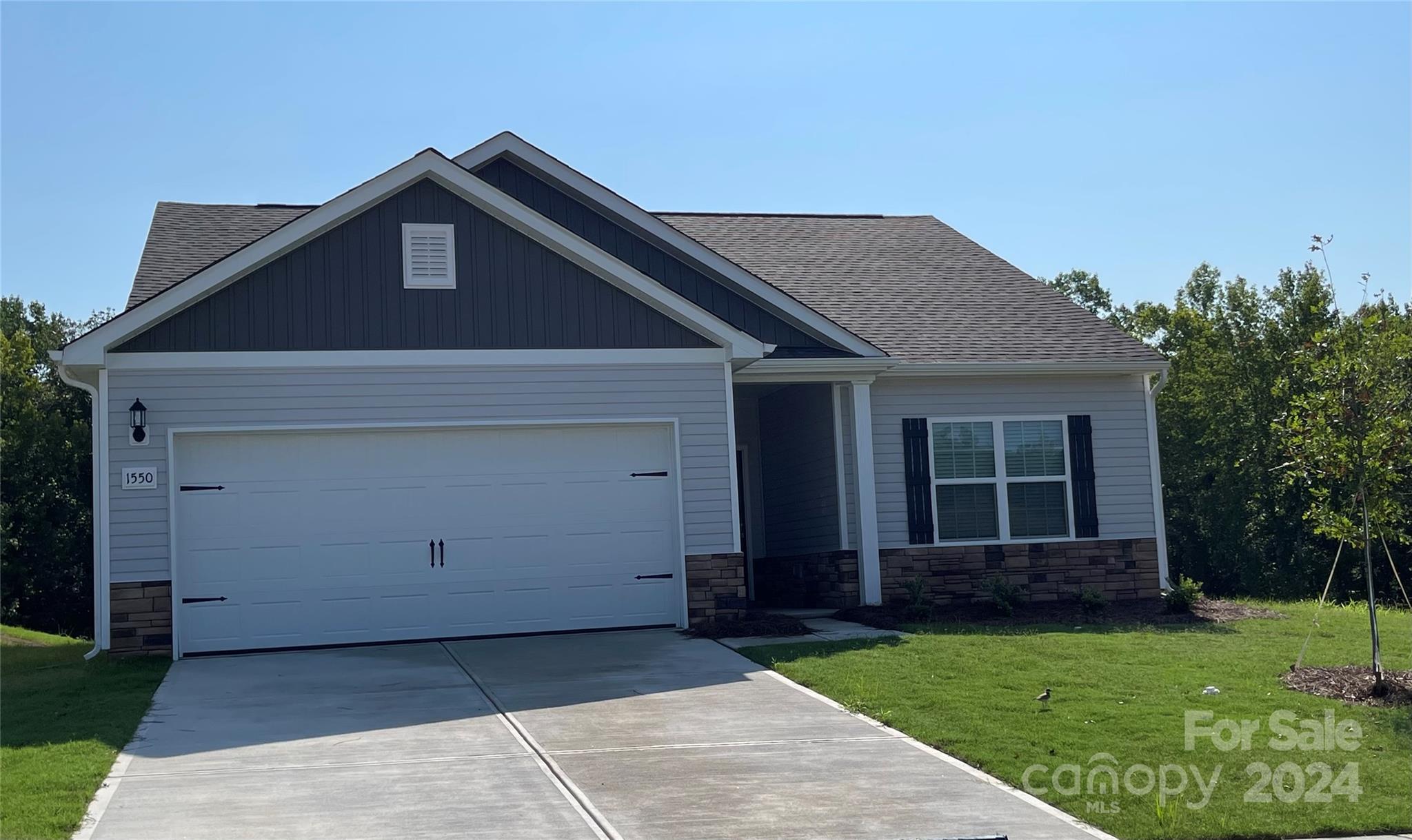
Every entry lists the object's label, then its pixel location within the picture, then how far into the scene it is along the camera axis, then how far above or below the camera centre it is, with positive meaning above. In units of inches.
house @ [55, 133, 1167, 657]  498.6 +33.6
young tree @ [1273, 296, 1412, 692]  389.7 +18.2
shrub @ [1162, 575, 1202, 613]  593.9 -47.5
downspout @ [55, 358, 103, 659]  488.4 -12.0
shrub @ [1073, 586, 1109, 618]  597.9 -49.2
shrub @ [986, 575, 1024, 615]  593.9 -44.1
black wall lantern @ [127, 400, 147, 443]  489.4 +41.2
